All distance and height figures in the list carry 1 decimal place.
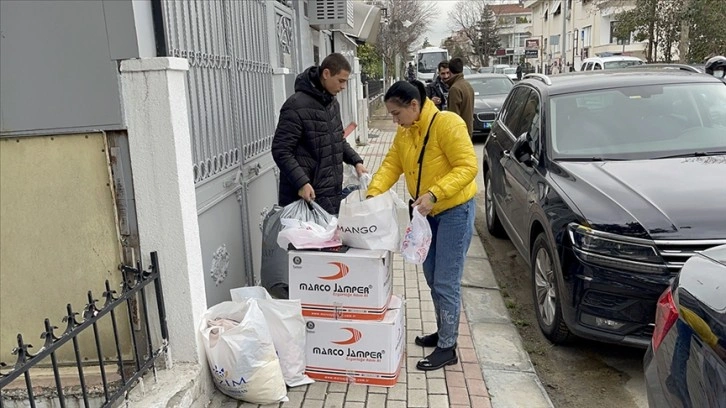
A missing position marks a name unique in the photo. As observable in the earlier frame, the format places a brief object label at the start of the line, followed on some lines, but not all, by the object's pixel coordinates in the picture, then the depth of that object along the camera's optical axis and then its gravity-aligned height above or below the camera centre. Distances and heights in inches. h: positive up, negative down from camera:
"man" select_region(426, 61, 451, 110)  453.1 -10.0
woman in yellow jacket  130.0 -22.6
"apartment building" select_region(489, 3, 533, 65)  2672.2 +239.2
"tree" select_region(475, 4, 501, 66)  2546.8 +180.0
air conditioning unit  303.6 +36.7
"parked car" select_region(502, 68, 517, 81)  1580.5 +14.9
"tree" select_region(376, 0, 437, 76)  1121.4 +108.4
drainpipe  118.8 +13.4
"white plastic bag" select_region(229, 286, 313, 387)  130.4 -52.4
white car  894.1 +14.6
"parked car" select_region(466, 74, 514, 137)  541.0 -18.2
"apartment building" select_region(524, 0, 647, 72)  1514.4 +121.7
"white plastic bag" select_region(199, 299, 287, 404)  121.8 -54.2
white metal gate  141.9 -8.1
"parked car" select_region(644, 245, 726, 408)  70.7 -35.3
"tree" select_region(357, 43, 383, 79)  1047.6 +44.9
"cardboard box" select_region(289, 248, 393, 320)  130.3 -43.2
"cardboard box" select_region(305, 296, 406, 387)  134.6 -59.8
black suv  133.7 -29.9
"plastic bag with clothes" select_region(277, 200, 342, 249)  133.7 -33.1
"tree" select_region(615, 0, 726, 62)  713.0 +52.9
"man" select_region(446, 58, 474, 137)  312.7 -7.8
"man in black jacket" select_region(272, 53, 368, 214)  155.3 -13.6
